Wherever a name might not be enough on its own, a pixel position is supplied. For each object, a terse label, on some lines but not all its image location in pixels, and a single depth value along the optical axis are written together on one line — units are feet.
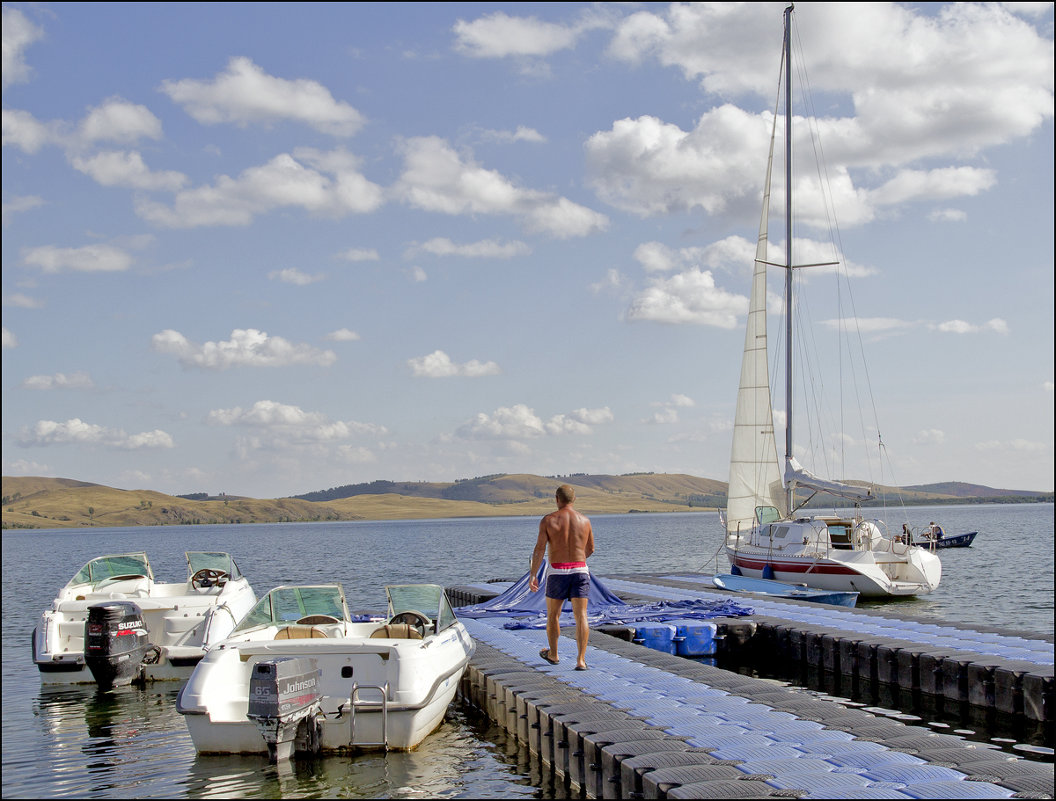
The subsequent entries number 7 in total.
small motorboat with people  221.46
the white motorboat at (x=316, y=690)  31.30
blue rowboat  83.20
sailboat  98.17
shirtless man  37.35
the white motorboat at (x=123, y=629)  47.75
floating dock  24.54
